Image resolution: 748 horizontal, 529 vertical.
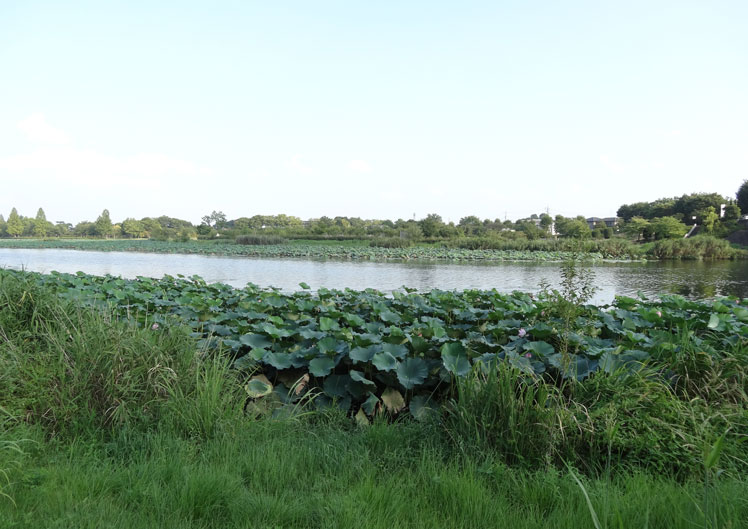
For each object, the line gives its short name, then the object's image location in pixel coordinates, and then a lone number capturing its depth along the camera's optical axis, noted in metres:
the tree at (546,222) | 60.66
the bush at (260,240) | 46.03
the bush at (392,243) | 40.66
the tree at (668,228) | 40.69
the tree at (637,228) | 44.92
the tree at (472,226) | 56.90
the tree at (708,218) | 41.84
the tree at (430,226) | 53.15
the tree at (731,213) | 43.79
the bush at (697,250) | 28.94
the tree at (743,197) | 49.42
